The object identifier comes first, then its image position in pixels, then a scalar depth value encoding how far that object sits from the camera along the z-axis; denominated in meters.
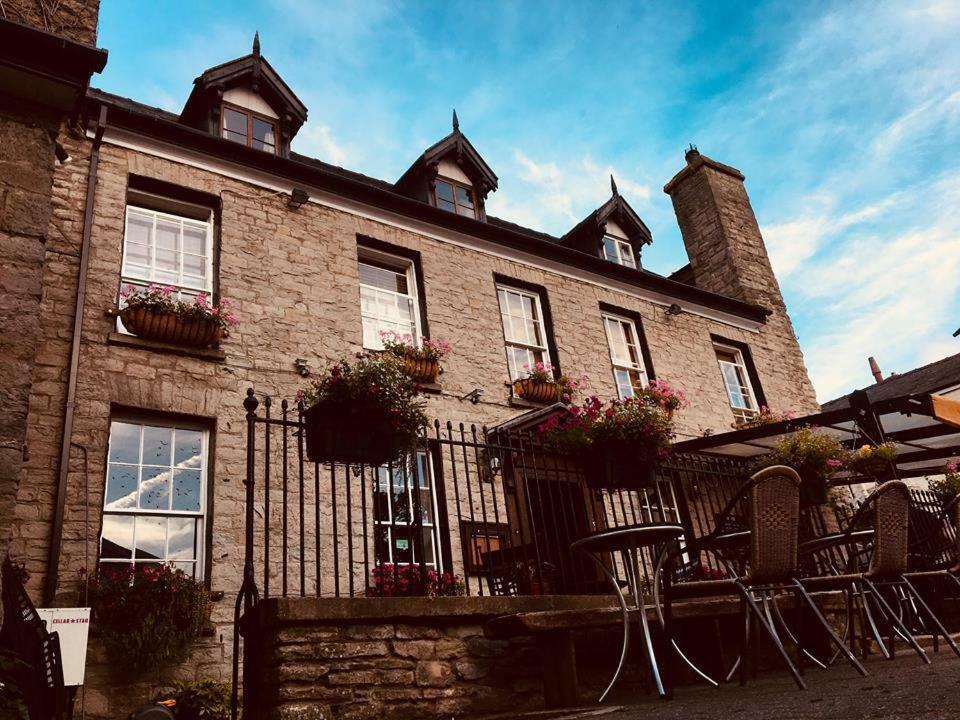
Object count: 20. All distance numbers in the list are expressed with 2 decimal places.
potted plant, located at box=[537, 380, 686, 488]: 5.48
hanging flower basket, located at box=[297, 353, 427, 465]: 4.25
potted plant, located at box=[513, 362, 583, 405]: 9.19
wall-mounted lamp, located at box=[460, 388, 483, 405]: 8.59
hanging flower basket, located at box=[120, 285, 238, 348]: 6.67
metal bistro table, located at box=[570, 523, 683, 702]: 3.66
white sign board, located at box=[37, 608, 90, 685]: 4.74
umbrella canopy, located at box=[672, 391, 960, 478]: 8.29
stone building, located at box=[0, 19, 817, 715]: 5.90
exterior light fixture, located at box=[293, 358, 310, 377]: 7.52
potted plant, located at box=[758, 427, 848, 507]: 8.37
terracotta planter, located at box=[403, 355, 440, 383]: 8.15
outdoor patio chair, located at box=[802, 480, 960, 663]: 3.94
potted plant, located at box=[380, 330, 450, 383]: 8.17
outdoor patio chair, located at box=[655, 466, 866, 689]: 3.38
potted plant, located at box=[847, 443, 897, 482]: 8.16
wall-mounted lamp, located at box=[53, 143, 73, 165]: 4.33
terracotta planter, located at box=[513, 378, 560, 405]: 9.17
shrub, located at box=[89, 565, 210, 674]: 5.34
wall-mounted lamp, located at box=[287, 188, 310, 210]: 8.50
